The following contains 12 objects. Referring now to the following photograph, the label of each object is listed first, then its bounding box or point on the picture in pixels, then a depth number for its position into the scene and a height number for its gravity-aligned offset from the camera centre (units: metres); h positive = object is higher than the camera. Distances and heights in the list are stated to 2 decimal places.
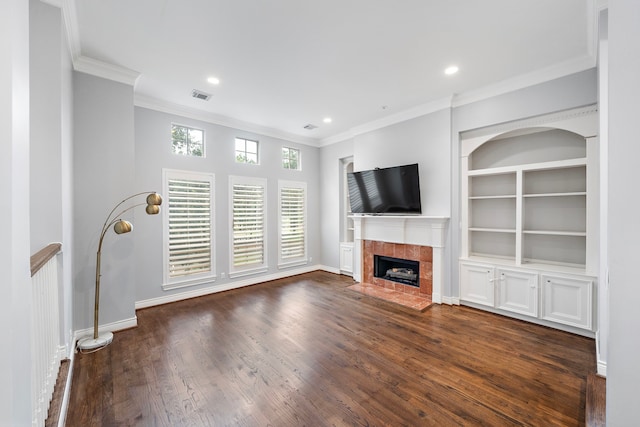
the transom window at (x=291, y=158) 5.86 +1.23
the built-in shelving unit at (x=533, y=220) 3.02 -0.11
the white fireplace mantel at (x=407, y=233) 4.11 -0.37
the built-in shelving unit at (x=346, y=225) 5.87 -0.31
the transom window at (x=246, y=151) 5.10 +1.22
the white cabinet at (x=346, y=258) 5.79 -1.03
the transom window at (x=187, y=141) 4.36 +1.22
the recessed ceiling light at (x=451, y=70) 3.18 +1.77
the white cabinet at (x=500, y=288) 3.35 -1.05
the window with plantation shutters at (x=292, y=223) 5.68 -0.25
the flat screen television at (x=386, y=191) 4.34 +0.39
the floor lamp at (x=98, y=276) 2.79 -0.73
